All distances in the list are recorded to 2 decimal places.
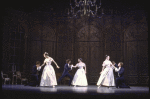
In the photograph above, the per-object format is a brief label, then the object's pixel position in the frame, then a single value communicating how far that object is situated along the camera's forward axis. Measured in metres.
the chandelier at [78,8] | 11.92
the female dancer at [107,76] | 8.92
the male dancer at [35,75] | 9.34
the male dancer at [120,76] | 8.84
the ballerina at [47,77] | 8.79
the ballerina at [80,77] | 9.90
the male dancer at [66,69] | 9.83
